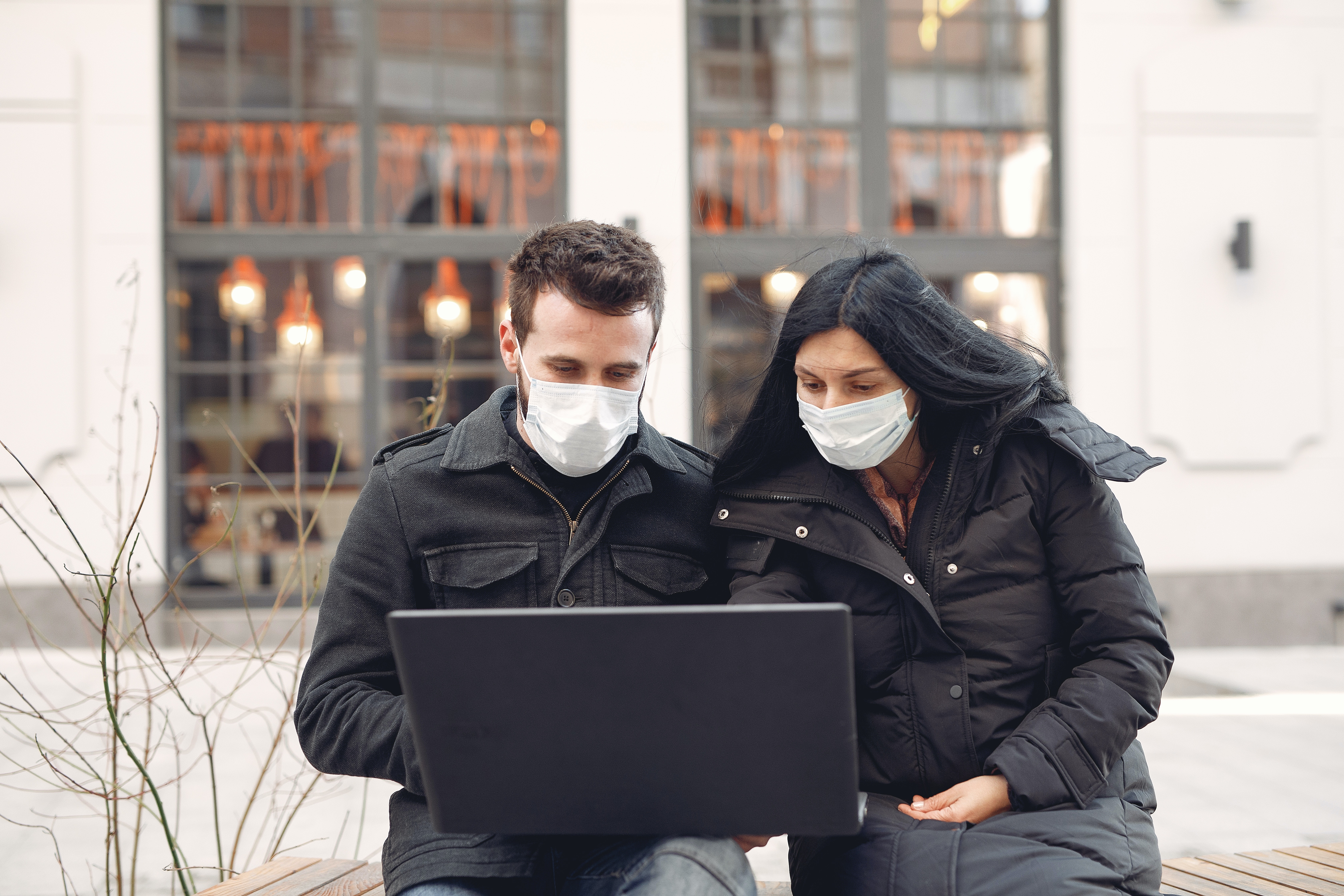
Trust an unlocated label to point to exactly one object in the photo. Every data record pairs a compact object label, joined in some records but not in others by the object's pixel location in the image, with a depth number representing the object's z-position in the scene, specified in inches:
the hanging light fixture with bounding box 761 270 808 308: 262.4
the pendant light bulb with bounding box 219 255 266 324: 270.4
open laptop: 51.1
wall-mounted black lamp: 270.4
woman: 69.6
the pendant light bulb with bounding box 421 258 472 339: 273.9
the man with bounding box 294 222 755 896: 72.0
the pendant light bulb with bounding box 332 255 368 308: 272.2
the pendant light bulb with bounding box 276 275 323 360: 270.2
